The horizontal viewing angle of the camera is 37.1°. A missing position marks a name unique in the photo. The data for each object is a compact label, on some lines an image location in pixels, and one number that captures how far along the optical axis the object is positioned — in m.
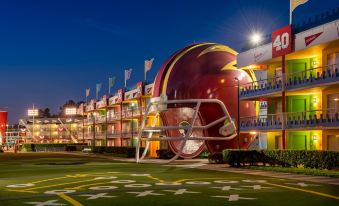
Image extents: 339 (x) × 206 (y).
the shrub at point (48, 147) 108.19
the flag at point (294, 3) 39.81
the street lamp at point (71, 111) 146.73
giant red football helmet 46.97
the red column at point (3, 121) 117.31
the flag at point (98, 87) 109.54
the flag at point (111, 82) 99.88
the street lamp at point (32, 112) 145.71
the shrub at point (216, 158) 44.07
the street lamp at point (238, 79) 45.16
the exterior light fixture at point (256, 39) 44.43
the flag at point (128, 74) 85.06
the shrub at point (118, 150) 62.95
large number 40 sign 38.72
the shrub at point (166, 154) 55.91
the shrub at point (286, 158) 31.02
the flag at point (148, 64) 74.44
